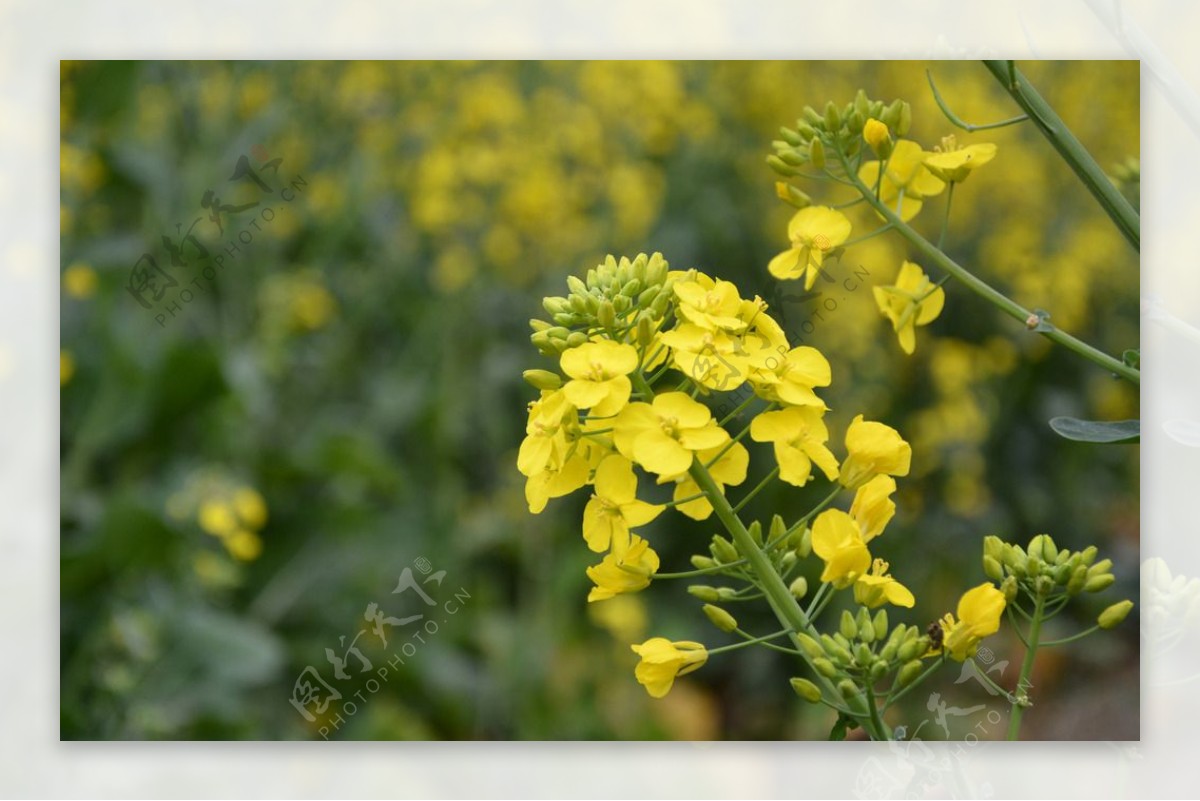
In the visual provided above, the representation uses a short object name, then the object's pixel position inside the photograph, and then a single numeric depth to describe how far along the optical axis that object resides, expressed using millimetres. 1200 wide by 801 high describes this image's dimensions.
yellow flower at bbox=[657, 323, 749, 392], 461
